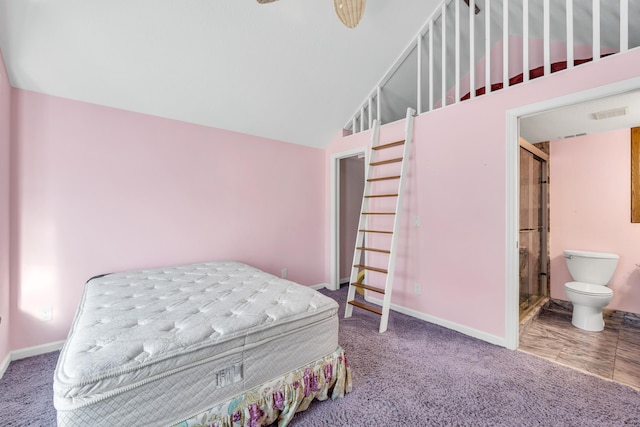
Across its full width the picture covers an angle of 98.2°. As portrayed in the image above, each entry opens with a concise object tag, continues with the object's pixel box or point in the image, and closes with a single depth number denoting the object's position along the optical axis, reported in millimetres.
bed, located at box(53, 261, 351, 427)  1022
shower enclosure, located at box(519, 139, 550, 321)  2778
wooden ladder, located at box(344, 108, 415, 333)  2801
